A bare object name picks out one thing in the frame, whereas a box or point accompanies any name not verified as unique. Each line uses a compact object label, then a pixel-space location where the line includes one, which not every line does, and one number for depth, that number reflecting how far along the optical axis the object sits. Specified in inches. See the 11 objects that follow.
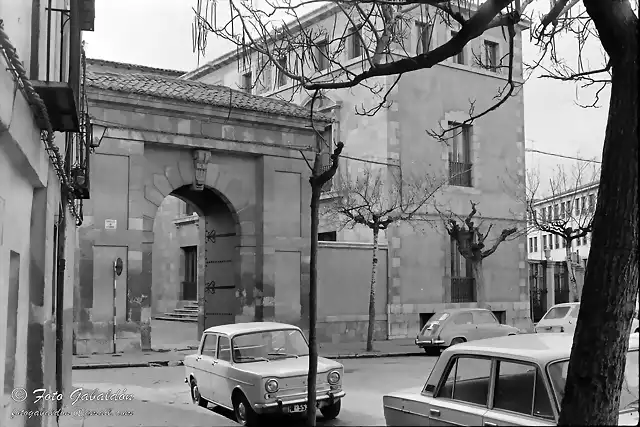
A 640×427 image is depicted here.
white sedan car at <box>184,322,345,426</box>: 377.4
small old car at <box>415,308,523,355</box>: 783.1
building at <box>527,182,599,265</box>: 1077.9
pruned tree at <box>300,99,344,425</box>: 295.9
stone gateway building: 733.3
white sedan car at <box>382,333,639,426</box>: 195.0
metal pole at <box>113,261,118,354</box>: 725.3
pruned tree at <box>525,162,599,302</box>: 1063.6
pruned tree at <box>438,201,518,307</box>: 927.7
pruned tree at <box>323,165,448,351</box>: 930.7
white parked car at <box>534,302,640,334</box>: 801.4
